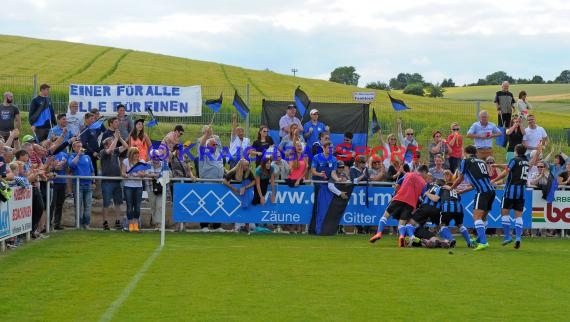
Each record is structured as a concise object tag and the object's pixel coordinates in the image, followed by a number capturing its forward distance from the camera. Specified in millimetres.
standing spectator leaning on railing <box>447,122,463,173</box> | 23016
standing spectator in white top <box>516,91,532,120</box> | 24500
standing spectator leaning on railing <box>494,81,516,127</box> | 24797
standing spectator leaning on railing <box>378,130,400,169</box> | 23062
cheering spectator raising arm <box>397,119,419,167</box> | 23031
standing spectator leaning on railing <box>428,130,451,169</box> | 23125
